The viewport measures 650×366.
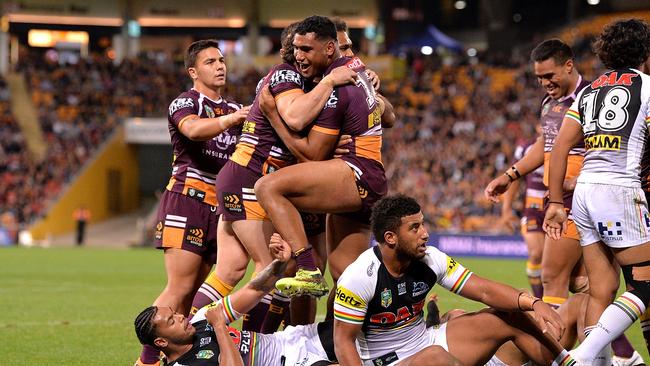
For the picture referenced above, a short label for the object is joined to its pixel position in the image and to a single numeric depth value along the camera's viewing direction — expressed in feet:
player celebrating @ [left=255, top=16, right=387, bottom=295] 44.57
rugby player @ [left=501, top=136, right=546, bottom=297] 75.77
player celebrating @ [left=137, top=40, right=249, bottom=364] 52.19
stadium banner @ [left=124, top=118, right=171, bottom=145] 259.60
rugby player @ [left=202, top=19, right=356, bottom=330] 47.09
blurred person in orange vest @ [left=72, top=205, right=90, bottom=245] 233.76
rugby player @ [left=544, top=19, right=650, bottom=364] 42.22
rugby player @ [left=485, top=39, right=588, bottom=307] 54.49
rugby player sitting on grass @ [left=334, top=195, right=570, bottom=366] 41.50
